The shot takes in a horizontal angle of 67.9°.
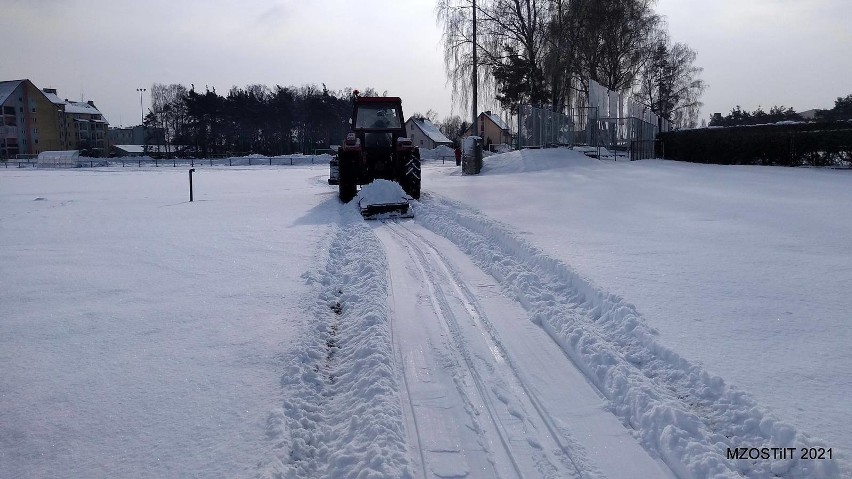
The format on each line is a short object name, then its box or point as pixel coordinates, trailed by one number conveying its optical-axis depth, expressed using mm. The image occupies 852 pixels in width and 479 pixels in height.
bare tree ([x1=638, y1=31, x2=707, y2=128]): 57062
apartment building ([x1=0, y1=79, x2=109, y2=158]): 80750
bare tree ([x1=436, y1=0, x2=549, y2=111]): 34906
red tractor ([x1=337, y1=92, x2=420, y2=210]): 16453
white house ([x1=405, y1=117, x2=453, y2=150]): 87625
